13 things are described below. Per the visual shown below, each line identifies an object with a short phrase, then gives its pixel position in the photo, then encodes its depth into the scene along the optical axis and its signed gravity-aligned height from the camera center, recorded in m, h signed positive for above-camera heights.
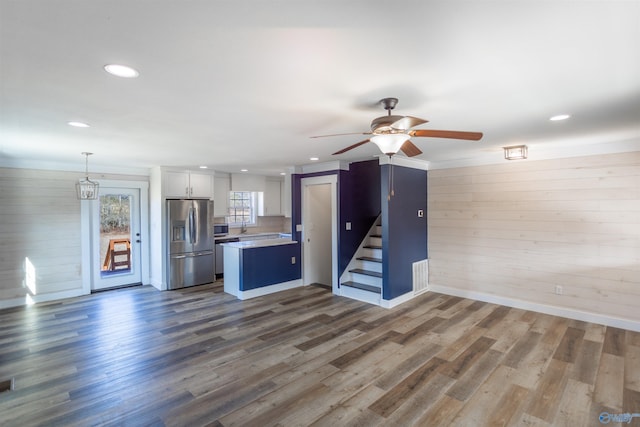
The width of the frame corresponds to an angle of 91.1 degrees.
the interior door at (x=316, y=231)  5.94 -0.33
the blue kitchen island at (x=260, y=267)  5.23 -0.90
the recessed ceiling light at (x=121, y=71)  1.68 +0.82
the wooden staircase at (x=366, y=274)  5.03 -1.01
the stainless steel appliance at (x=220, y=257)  6.76 -0.88
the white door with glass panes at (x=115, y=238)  5.60 -0.38
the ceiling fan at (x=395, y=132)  2.09 +0.57
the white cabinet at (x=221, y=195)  6.96 +0.49
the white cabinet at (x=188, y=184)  5.82 +0.63
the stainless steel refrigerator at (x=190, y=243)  5.82 -0.50
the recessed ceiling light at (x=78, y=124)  2.77 +0.85
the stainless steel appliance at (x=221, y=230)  6.99 -0.30
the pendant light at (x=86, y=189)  4.66 +0.45
